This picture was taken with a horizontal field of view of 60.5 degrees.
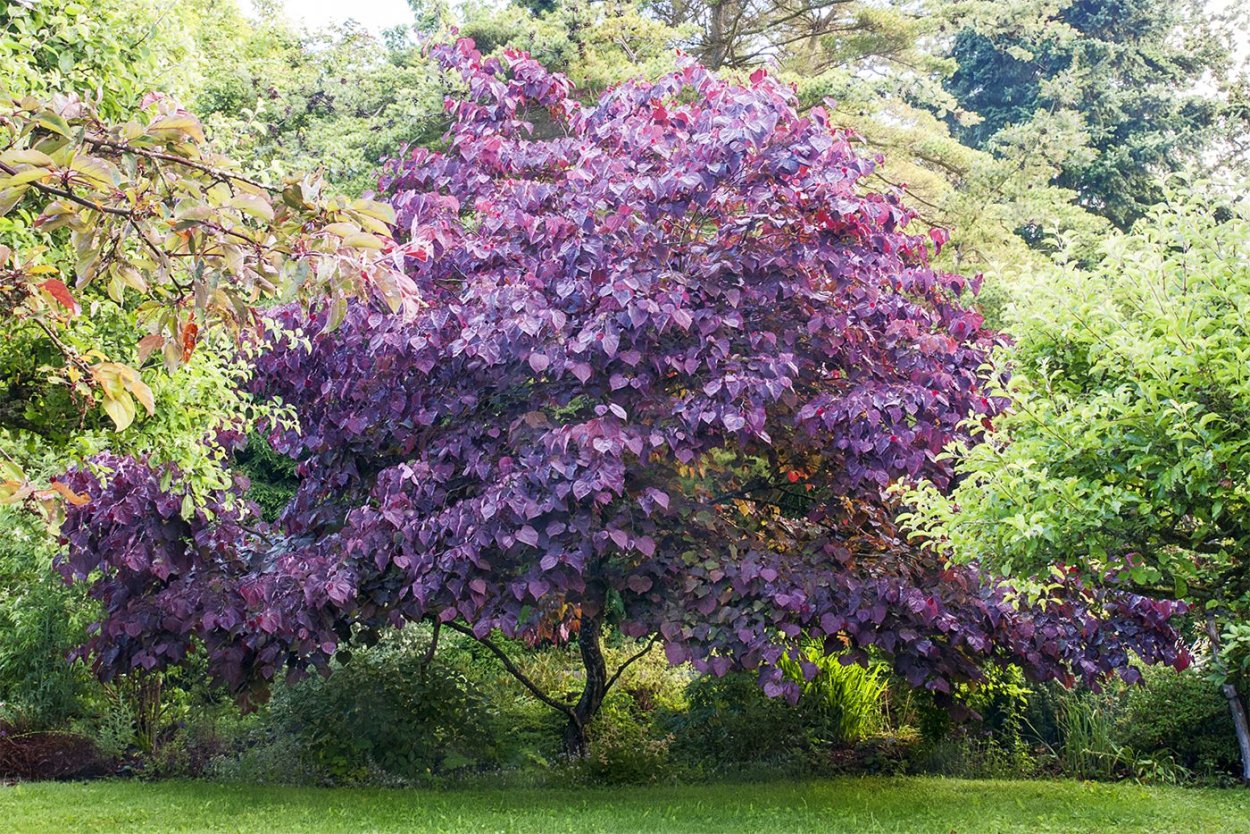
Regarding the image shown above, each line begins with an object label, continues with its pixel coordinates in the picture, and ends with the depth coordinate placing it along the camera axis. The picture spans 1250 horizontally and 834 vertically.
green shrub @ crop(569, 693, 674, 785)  7.52
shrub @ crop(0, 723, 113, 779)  7.91
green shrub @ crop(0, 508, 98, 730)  8.09
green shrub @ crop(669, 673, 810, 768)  8.16
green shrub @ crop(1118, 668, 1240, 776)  7.98
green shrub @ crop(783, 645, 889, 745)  8.46
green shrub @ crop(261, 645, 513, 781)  7.49
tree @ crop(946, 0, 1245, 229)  18.94
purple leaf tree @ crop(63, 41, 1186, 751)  5.23
